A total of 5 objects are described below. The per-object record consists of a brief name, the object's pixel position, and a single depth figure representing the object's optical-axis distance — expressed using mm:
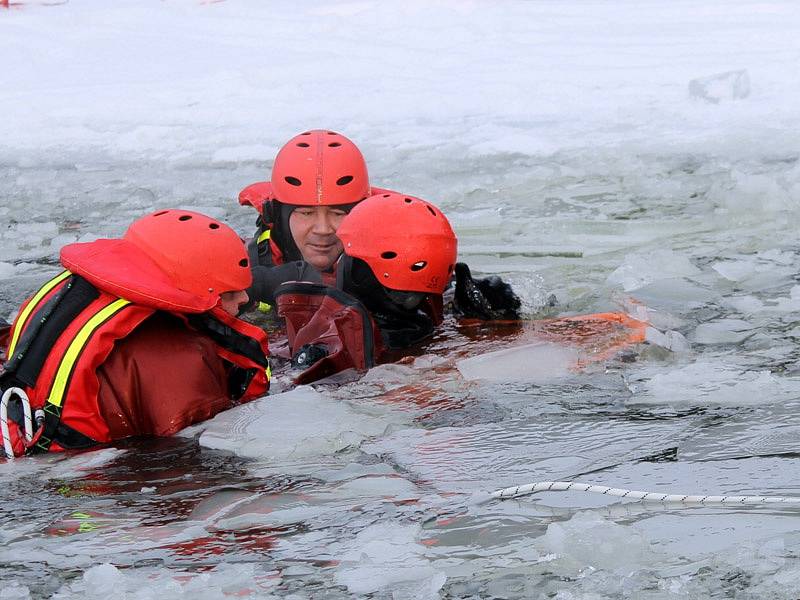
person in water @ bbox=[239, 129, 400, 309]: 12680
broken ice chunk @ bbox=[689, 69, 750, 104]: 21125
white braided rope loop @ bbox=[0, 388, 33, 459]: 8352
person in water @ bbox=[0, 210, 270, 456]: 8422
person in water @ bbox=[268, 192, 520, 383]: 10797
